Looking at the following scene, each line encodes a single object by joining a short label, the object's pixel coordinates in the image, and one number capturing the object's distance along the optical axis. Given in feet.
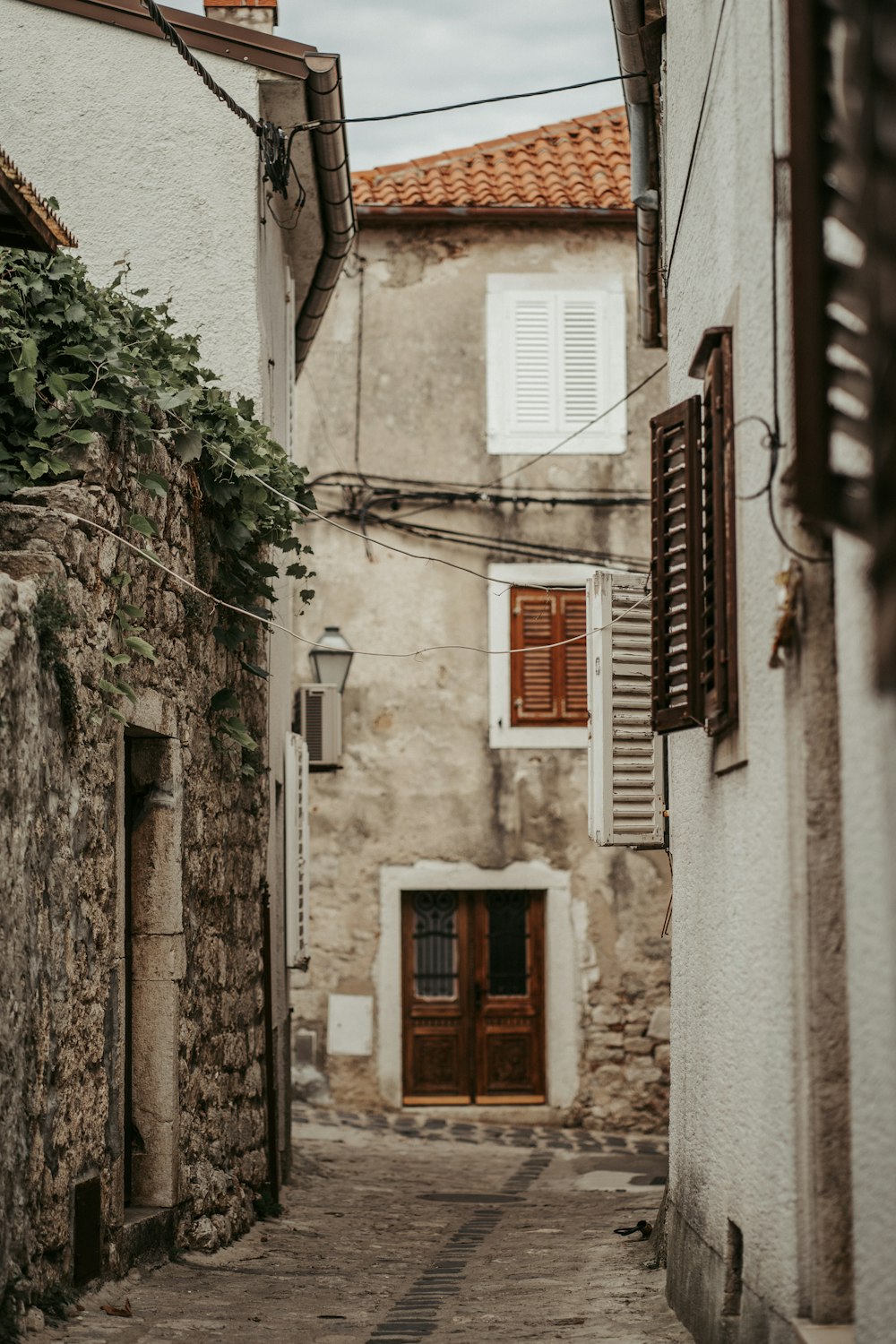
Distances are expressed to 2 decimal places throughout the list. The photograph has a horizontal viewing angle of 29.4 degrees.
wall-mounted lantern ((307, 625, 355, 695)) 46.44
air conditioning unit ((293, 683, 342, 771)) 44.91
